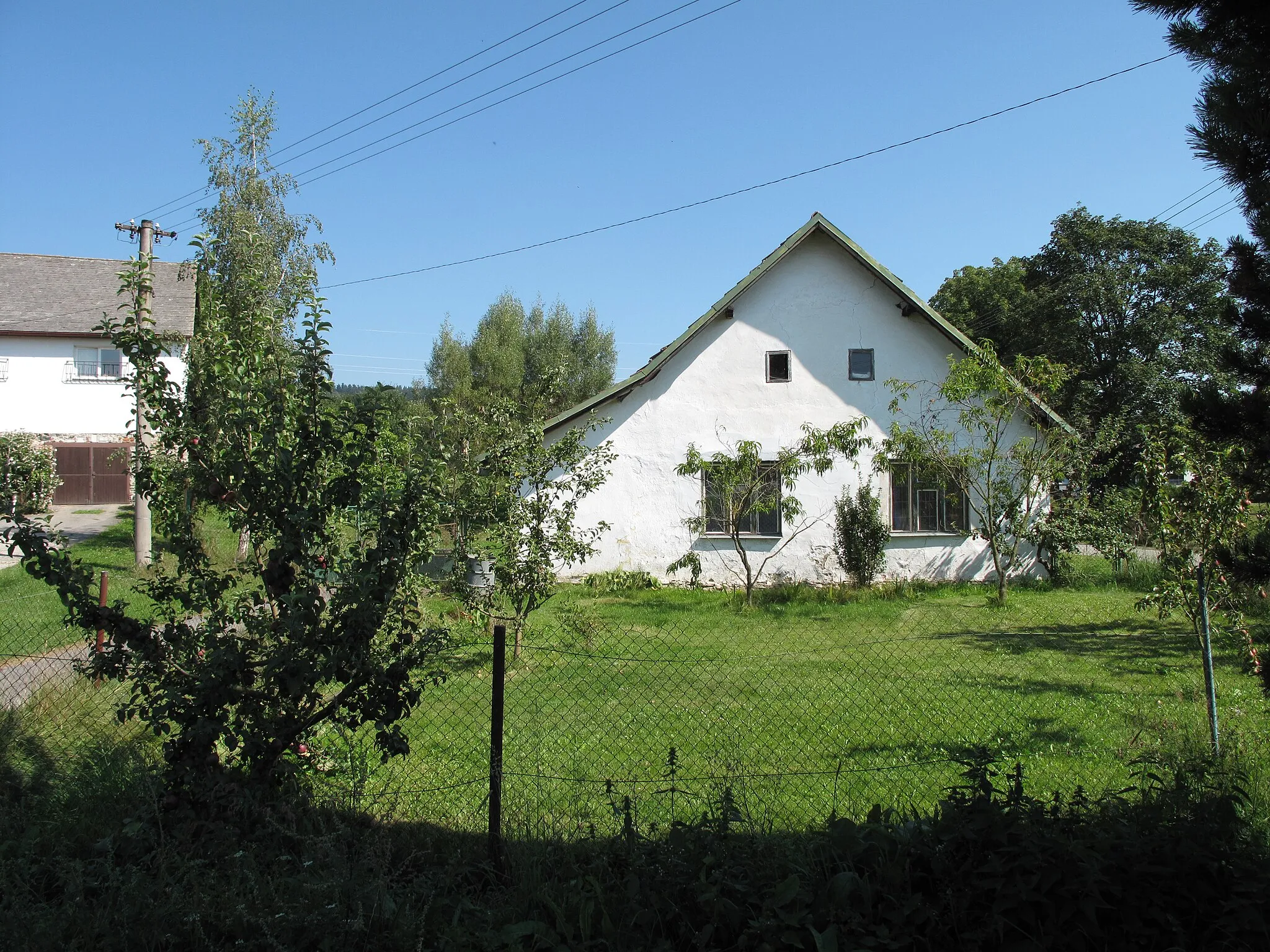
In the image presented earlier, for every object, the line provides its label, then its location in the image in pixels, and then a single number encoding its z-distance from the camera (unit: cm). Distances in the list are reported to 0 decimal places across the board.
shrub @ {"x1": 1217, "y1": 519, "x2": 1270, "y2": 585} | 411
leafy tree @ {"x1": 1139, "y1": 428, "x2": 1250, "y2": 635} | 677
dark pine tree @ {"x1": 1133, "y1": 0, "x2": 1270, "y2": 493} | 379
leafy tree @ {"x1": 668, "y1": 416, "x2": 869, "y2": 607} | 1517
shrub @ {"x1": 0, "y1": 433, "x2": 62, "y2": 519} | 427
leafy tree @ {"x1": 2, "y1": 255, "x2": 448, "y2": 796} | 421
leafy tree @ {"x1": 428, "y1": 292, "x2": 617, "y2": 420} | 3962
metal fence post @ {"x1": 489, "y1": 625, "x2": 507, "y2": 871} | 437
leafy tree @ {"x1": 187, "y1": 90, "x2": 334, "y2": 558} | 441
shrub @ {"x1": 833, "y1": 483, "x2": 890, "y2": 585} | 1609
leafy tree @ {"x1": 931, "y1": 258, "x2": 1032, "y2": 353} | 3647
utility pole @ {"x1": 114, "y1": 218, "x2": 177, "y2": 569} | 1655
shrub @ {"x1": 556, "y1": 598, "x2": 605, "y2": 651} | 1062
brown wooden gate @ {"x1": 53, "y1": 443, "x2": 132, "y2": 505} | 2731
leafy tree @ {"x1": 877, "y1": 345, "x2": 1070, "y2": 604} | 1413
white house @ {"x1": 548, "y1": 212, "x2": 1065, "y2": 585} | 1658
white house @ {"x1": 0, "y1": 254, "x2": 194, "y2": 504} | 2759
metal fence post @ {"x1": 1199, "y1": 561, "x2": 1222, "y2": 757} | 589
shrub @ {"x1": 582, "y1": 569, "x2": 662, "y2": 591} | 1609
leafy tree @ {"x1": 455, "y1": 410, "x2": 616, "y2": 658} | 918
